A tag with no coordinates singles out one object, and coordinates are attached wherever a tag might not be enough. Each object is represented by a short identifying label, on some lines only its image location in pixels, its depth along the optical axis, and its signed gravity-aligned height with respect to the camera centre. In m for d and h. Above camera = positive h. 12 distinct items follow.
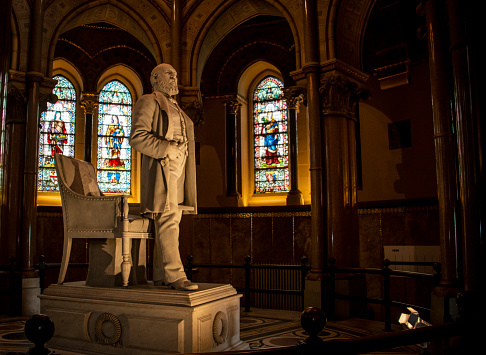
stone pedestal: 4.02 -0.84
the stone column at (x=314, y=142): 7.99 +1.41
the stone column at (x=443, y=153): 5.48 +0.82
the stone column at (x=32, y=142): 8.50 +1.58
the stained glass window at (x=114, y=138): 13.48 +2.54
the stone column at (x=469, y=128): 2.94 +0.63
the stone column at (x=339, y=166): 8.03 +0.97
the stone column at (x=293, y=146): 12.23 +2.05
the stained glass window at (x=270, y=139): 13.11 +2.38
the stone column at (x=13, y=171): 8.43 +1.04
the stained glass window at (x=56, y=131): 12.88 +2.66
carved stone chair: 4.51 -0.02
